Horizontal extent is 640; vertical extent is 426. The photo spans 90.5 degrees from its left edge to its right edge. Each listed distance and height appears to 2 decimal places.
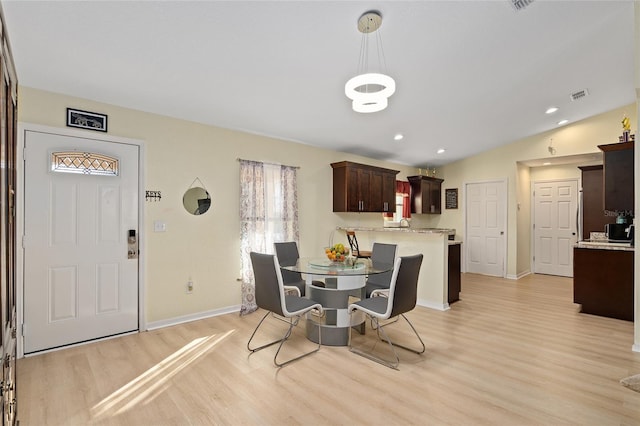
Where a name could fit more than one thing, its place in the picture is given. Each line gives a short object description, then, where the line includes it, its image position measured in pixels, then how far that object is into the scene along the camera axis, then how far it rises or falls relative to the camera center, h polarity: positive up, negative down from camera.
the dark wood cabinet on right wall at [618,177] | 4.12 +0.48
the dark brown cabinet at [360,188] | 5.42 +0.44
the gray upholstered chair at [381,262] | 3.69 -0.60
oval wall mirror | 3.87 +0.14
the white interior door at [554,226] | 6.53 -0.26
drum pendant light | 2.29 +0.95
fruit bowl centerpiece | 3.37 -0.44
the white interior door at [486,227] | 6.65 -0.31
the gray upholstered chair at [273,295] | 2.75 -0.74
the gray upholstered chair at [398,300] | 2.64 -0.75
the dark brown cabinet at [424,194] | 7.16 +0.43
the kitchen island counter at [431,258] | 4.41 -0.65
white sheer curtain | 4.31 +0.03
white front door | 2.94 -0.28
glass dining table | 3.16 -0.87
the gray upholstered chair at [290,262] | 3.69 -0.62
